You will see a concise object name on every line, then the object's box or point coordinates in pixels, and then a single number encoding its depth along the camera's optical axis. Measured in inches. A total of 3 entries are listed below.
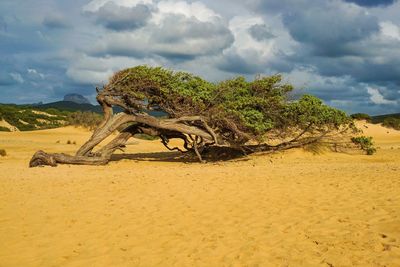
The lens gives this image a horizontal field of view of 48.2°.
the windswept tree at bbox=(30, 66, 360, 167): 770.2
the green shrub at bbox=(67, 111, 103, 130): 1802.4
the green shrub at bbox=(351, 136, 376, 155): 896.9
